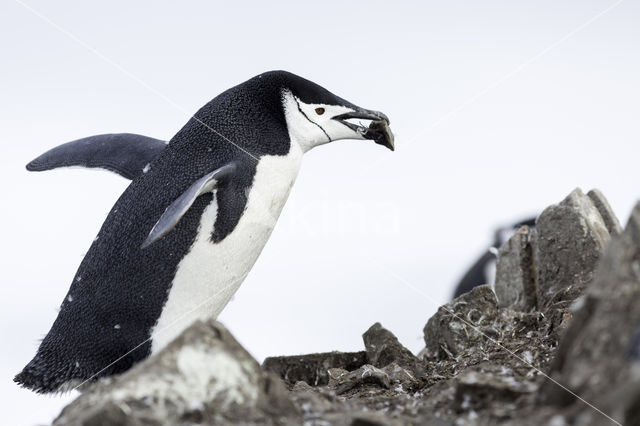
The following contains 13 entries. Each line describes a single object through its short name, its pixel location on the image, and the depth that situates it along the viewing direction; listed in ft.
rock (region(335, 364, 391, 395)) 21.09
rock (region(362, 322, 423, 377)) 25.75
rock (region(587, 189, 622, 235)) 33.94
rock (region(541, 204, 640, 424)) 9.44
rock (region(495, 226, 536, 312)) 34.71
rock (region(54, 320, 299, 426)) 11.62
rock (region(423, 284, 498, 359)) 27.09
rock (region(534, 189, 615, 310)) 31.07
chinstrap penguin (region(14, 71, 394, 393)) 22.75
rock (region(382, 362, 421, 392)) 20.62
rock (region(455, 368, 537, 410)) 12.31
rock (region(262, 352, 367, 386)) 27.32
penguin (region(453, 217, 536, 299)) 59.31
